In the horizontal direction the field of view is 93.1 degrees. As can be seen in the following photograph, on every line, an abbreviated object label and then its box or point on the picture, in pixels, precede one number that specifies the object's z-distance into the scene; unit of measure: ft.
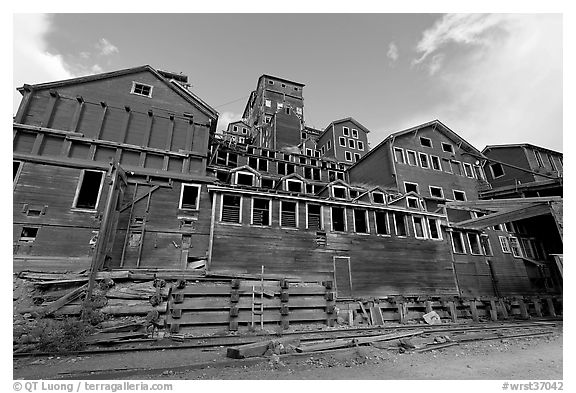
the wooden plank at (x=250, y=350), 26.96
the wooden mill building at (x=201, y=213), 57.21
